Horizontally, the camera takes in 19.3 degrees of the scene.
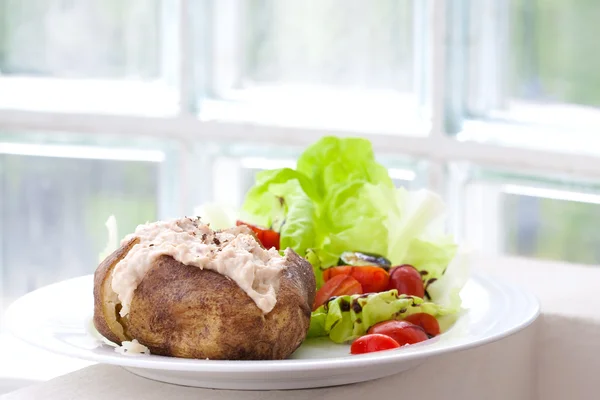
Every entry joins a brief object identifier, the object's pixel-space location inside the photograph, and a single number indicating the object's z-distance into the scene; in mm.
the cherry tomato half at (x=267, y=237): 958
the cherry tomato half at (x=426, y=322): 856
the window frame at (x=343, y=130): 1699
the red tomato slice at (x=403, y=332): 830
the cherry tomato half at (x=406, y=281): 900
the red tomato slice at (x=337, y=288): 887
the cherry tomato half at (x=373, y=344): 807
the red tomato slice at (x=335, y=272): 900
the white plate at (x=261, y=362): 751
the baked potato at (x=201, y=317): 774
